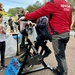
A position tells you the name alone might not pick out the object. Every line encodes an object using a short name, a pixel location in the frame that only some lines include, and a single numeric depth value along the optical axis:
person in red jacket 1.67
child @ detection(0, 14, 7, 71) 2.22
